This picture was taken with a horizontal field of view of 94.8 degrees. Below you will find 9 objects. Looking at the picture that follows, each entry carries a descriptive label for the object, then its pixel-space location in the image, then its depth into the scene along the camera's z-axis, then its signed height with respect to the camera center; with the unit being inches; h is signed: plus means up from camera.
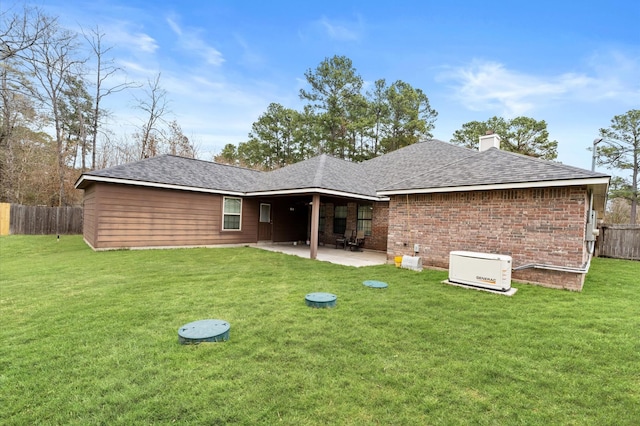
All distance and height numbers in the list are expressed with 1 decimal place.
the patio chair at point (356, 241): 477.4 -45.1
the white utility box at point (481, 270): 226.4 -40.9
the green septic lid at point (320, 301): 182.5 -55.5
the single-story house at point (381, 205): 249.0 +9.3
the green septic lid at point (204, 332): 129.0 -57.5
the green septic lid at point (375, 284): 236.6 -57.1
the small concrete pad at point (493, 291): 224.3 -55.4
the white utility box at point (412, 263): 311.3 -49.8
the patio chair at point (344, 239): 496.3 -45.0
